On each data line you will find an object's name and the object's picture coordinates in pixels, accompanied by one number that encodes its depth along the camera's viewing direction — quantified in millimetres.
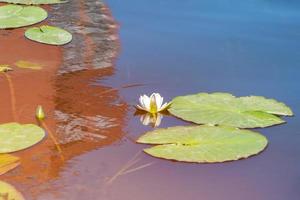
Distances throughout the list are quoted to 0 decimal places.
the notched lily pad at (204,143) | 3135
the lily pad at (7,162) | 3083
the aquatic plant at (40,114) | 3248
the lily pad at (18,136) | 3141
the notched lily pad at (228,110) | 3259
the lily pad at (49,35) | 3671
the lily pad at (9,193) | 3006
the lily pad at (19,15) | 3801
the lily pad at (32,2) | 3966
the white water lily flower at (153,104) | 3288
